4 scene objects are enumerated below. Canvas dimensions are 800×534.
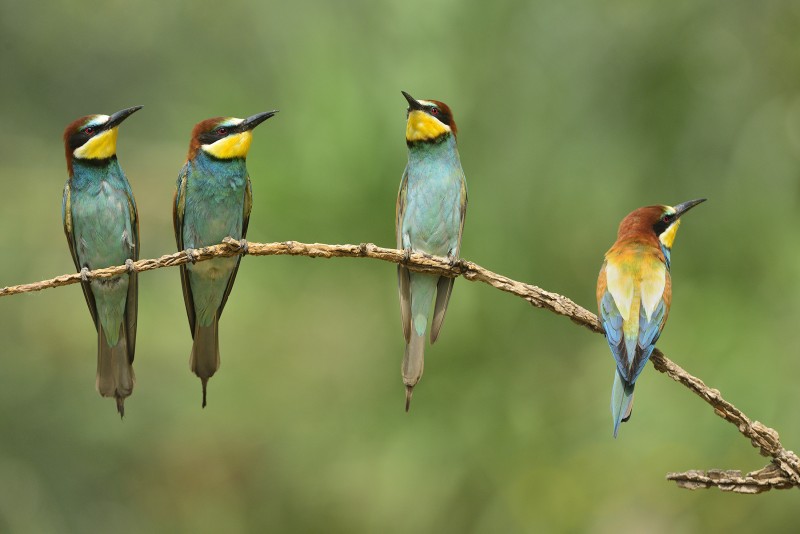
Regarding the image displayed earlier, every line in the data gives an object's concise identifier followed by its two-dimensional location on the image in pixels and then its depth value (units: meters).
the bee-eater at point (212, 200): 6.36
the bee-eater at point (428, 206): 6.48
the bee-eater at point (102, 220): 6.29
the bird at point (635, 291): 4.77
